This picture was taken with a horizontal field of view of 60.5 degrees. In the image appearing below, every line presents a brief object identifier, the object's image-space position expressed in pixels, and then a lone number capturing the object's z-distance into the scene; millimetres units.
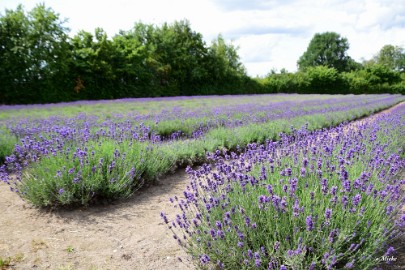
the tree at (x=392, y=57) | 56812
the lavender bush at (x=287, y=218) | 2094
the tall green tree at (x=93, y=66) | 19938
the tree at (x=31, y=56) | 16953
